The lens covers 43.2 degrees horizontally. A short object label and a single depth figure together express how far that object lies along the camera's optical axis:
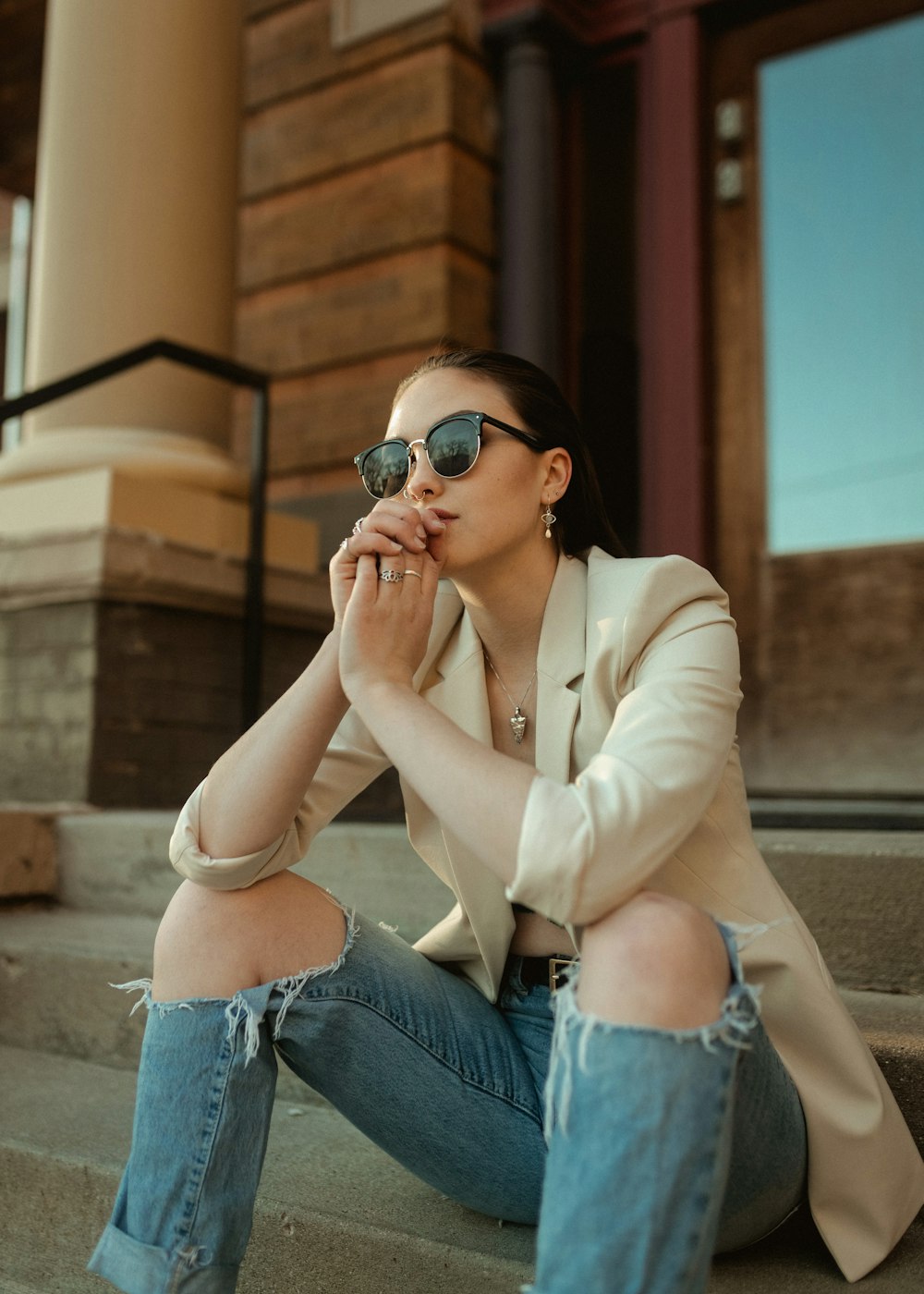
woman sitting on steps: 1.18
